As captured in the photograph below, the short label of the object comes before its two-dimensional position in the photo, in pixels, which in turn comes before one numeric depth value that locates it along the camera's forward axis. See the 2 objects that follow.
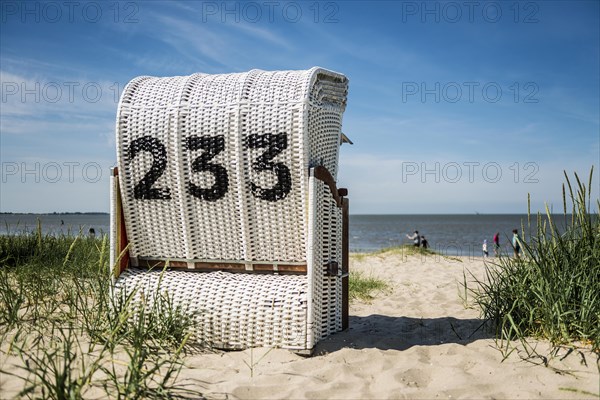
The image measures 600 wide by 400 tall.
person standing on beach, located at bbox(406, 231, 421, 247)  17.53
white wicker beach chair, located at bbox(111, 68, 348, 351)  3.76
